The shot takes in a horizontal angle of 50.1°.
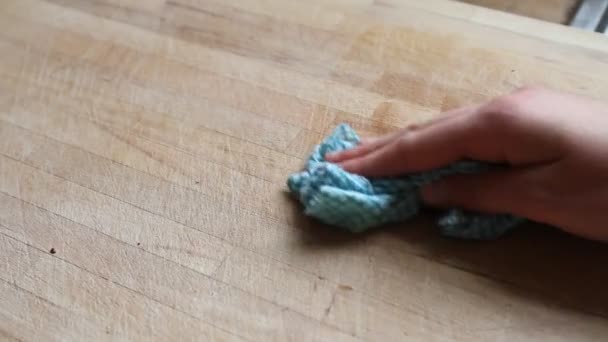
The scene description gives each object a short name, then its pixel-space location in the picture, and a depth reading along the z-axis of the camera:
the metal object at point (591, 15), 1.19
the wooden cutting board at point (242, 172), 0.71
